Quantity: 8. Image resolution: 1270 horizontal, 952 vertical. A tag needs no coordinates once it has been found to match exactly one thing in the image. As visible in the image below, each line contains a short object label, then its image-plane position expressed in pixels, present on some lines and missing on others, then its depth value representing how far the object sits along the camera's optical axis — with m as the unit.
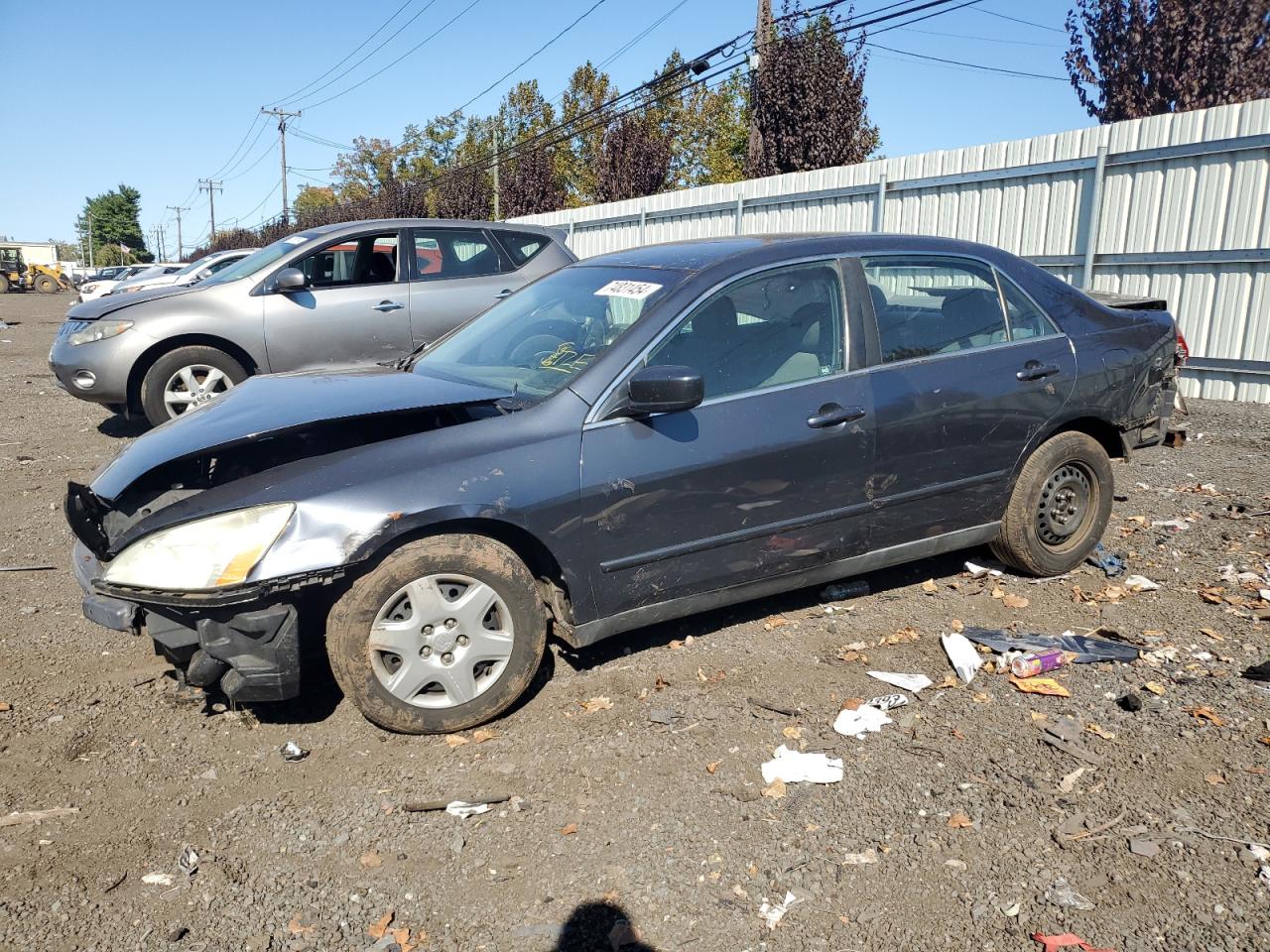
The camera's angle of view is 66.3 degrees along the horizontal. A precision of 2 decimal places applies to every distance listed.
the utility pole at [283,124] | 65.81
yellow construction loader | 54.91
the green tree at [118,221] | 118.44
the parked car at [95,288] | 25.38
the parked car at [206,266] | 17.28
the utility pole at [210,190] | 103.88
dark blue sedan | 3.26
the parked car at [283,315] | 8.01
